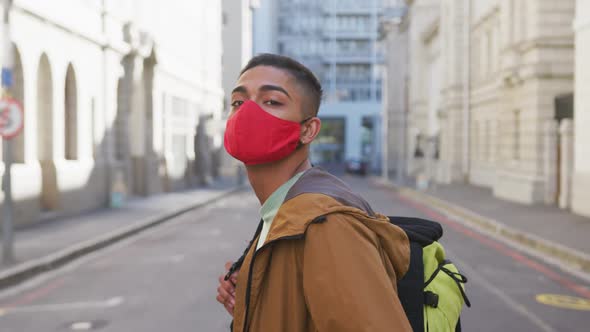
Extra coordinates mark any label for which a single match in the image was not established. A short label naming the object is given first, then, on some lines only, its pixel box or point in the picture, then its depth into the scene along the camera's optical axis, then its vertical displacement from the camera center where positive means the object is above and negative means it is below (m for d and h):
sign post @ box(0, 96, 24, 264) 10.02 -0.09
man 1.49 -0.21
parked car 57.66 -1.96
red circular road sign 10.01 +0.35
